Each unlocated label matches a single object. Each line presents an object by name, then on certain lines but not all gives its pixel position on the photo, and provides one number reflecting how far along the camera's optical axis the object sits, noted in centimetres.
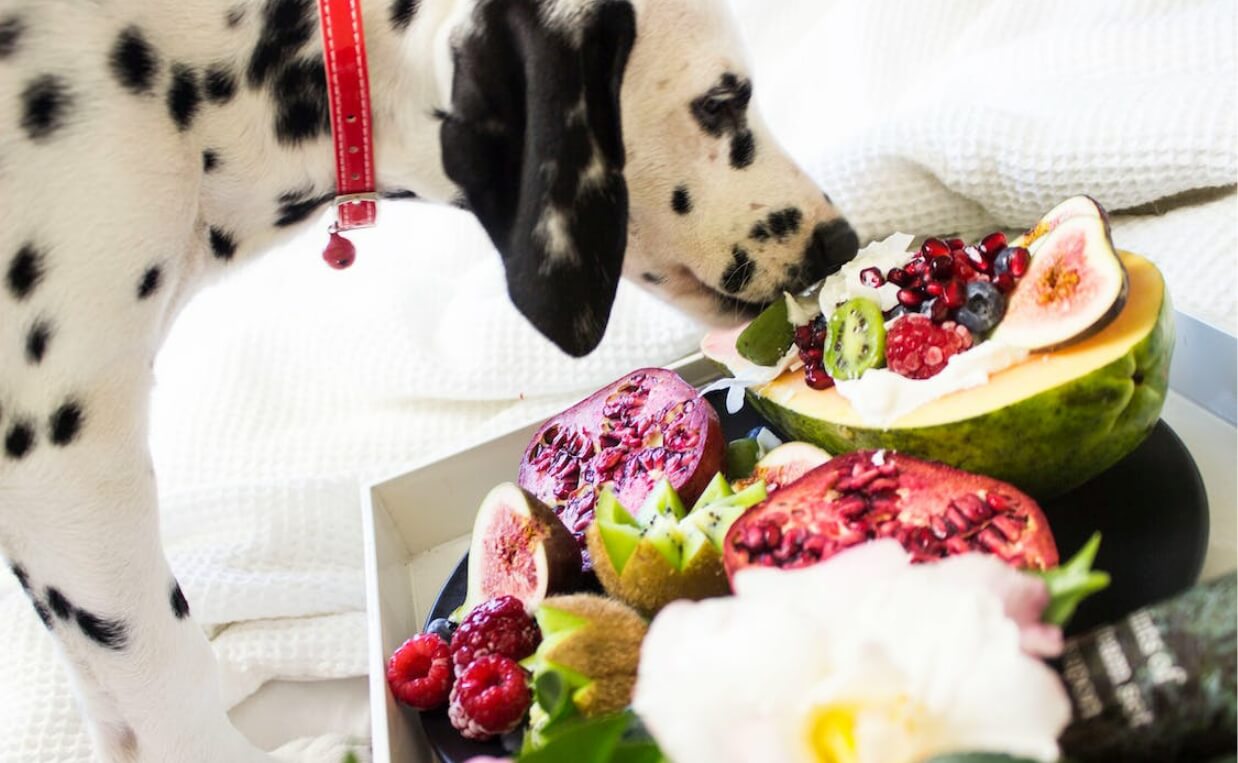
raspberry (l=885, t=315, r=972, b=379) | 60
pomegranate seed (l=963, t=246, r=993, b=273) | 62
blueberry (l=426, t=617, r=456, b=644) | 64
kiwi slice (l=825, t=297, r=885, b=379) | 61
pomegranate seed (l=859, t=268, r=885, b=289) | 63
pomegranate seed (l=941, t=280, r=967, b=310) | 61
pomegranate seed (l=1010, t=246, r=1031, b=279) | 61
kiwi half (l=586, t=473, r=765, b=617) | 58
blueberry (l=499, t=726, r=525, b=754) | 57
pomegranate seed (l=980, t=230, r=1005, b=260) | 63
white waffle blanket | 72
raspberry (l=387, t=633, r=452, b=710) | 60
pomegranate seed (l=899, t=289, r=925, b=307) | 62
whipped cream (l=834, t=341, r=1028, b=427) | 58
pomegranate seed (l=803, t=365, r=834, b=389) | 63
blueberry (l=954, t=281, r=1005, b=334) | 60
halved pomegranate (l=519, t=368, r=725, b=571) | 65
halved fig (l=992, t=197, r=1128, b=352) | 57
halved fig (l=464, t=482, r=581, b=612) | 61
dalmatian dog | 58
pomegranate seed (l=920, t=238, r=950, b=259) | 63
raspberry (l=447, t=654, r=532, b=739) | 57
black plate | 55
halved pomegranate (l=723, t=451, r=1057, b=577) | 52
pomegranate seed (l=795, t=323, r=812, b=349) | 65
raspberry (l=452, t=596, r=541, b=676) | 60
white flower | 38
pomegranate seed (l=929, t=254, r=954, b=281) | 62
